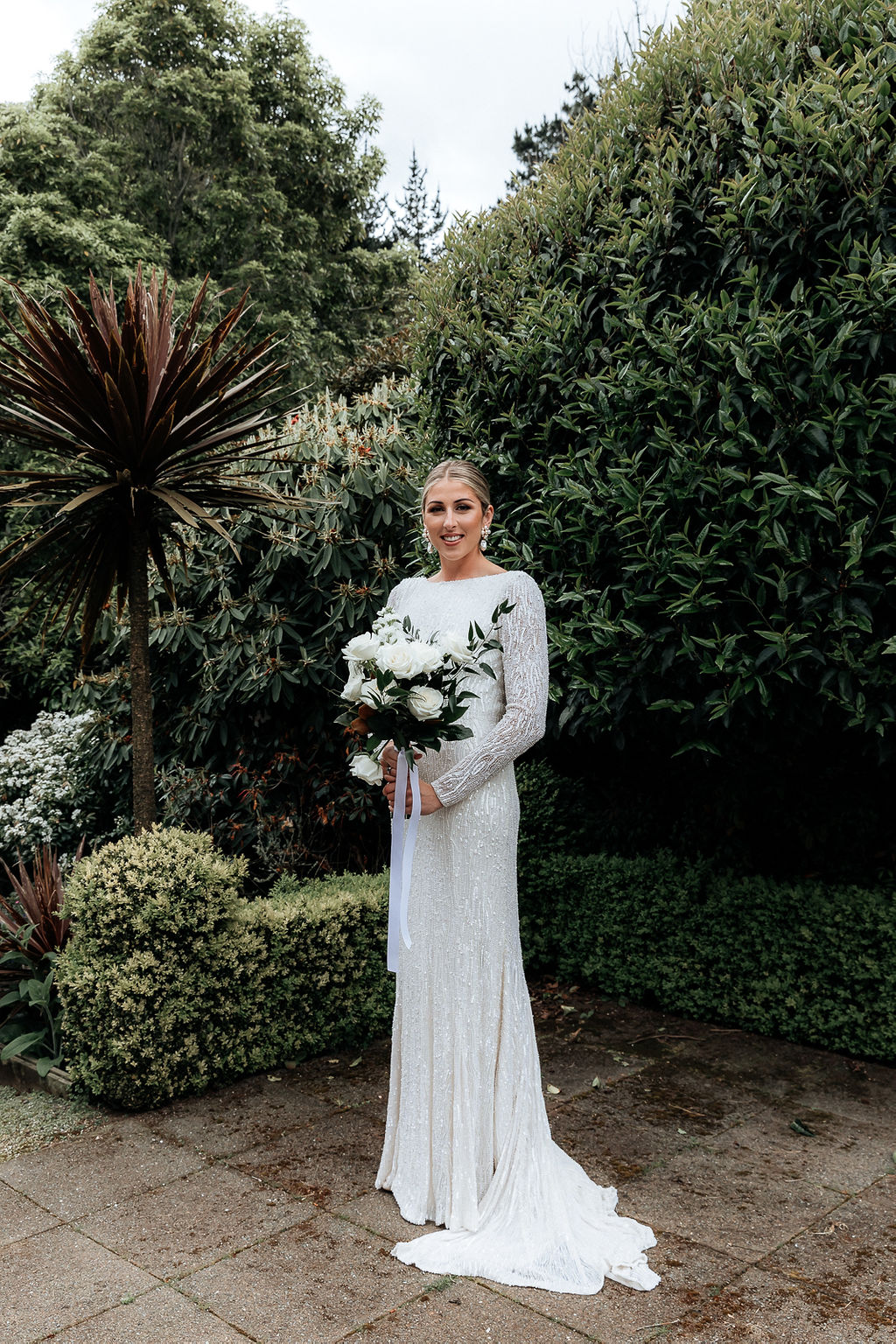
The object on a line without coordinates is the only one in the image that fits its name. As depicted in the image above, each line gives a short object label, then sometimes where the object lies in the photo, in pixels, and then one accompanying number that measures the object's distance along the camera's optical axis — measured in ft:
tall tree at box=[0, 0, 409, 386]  51.01
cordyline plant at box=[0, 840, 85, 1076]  14.82
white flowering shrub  25.09
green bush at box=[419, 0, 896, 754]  11.85
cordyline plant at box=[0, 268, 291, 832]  15.10
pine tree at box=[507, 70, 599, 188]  88.02
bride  9.91
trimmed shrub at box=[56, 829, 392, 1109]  13.21
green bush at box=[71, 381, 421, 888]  20.81
